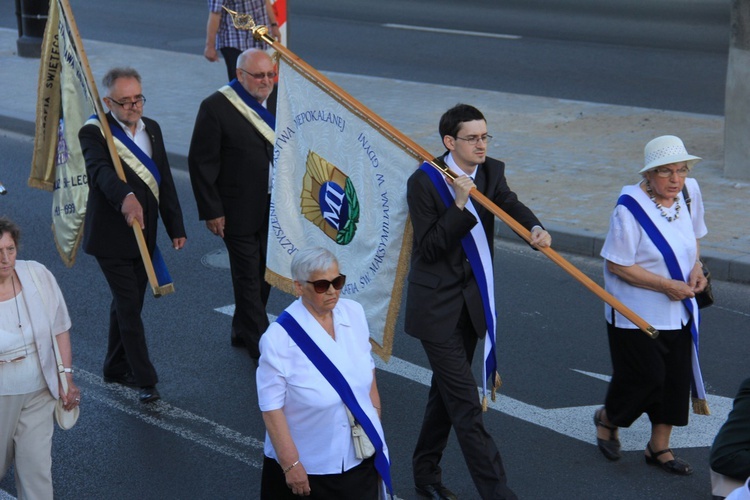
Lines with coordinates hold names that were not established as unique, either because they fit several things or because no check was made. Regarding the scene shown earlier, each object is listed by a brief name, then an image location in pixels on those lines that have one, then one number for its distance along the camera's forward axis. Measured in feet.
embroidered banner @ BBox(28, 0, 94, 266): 48.06
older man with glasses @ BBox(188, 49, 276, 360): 49.80
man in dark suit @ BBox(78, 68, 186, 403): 46.03
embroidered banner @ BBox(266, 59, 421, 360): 39.63
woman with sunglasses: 29.71
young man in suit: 36.35
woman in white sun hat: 39.01
